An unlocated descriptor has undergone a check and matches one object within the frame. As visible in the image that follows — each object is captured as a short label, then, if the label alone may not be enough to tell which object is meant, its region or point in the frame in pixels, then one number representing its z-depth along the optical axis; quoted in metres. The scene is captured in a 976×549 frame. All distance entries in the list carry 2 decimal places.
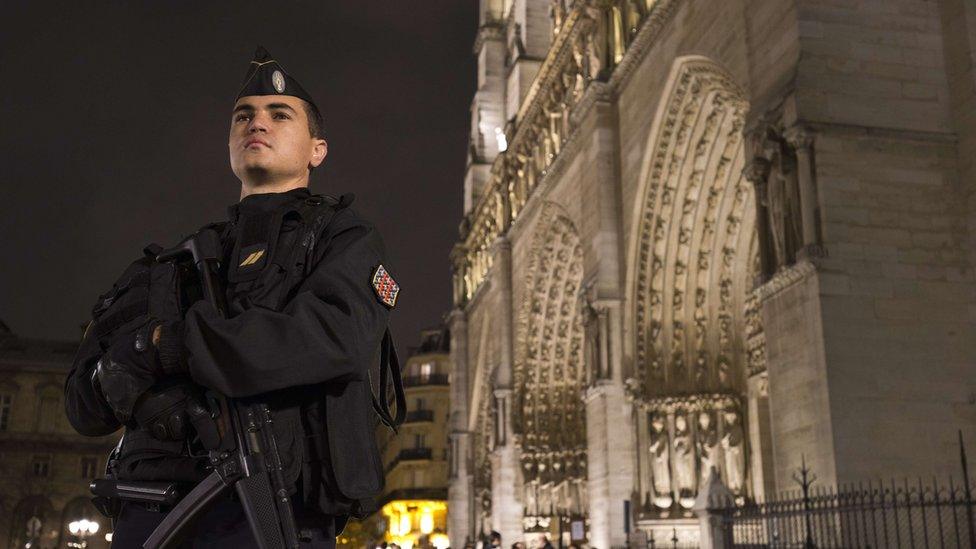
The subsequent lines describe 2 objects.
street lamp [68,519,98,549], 30.95
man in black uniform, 1.73
